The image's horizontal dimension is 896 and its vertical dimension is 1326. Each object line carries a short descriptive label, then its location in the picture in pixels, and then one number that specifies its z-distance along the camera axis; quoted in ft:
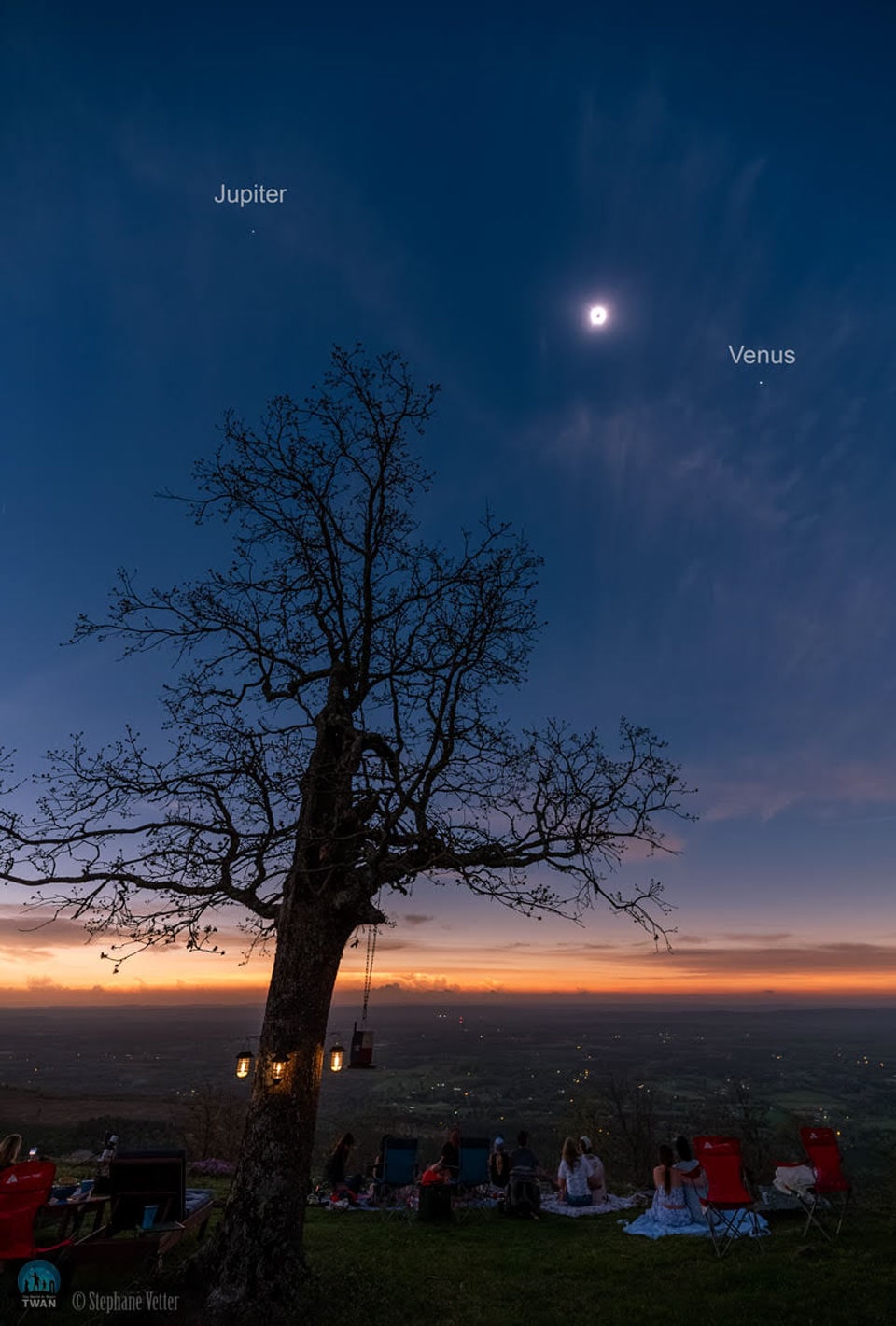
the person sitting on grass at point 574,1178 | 43.91
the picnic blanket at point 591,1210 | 42.29
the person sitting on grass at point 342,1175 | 44.65
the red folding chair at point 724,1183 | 30.86
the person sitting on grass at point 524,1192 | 41.06
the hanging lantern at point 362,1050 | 34.81
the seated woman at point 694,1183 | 37.52
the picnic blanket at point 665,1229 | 34.46
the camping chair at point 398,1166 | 44.52
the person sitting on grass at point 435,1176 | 40.65
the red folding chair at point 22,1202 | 24.45
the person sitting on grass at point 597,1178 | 44.65
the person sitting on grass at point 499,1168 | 45.91
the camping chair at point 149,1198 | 29.30
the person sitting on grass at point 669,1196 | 37.04
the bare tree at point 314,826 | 26.27
